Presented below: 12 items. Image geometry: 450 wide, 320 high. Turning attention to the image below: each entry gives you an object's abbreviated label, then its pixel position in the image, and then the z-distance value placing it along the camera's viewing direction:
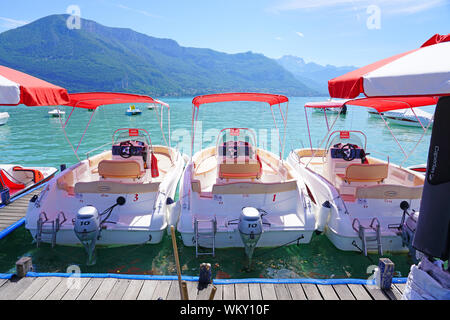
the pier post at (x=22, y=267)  3.32
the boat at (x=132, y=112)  33.28
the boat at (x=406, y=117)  23.26
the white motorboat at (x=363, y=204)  4.28
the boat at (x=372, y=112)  32.57
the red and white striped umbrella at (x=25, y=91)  3.29
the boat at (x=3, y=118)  22.38
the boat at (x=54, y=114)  28.46
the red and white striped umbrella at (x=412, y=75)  2.08
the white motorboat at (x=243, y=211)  4.23
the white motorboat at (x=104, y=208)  4.27
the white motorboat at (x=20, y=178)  6.69
